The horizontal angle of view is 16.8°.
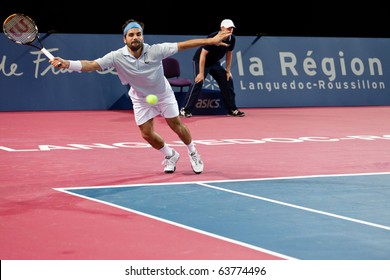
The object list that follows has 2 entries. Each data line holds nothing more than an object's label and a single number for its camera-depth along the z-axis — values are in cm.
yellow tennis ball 1343
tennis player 1303
